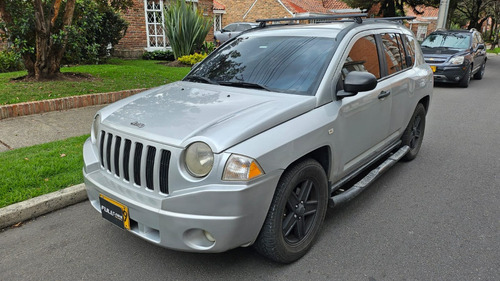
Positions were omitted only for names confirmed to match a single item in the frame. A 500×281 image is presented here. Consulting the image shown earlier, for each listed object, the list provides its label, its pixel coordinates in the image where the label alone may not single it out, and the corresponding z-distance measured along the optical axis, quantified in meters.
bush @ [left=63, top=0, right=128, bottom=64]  8.42
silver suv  2.42
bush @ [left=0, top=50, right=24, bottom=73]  10.65
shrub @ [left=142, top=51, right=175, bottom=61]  15.39
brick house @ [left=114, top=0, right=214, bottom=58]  15.82
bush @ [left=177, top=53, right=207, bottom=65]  13.28
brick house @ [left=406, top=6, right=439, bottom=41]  44.12
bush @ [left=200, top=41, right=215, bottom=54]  14.82
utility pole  17.25
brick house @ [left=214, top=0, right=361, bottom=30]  27.81
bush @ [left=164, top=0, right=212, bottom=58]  13.42
